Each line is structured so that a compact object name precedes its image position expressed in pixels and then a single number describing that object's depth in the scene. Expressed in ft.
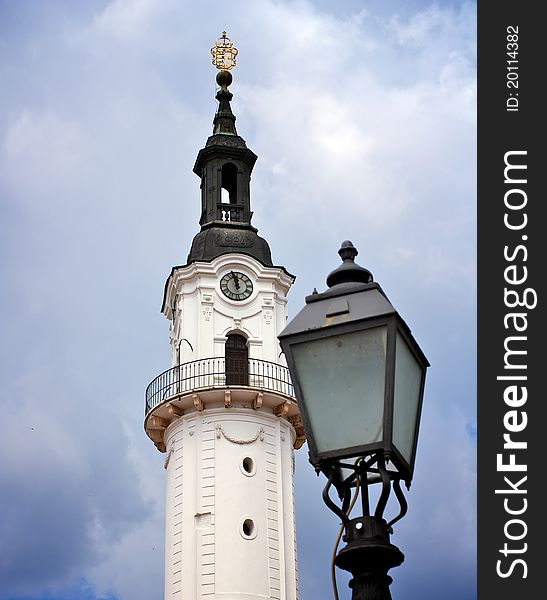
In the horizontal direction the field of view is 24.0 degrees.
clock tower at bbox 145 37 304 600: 150.20
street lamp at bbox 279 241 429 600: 25.70
